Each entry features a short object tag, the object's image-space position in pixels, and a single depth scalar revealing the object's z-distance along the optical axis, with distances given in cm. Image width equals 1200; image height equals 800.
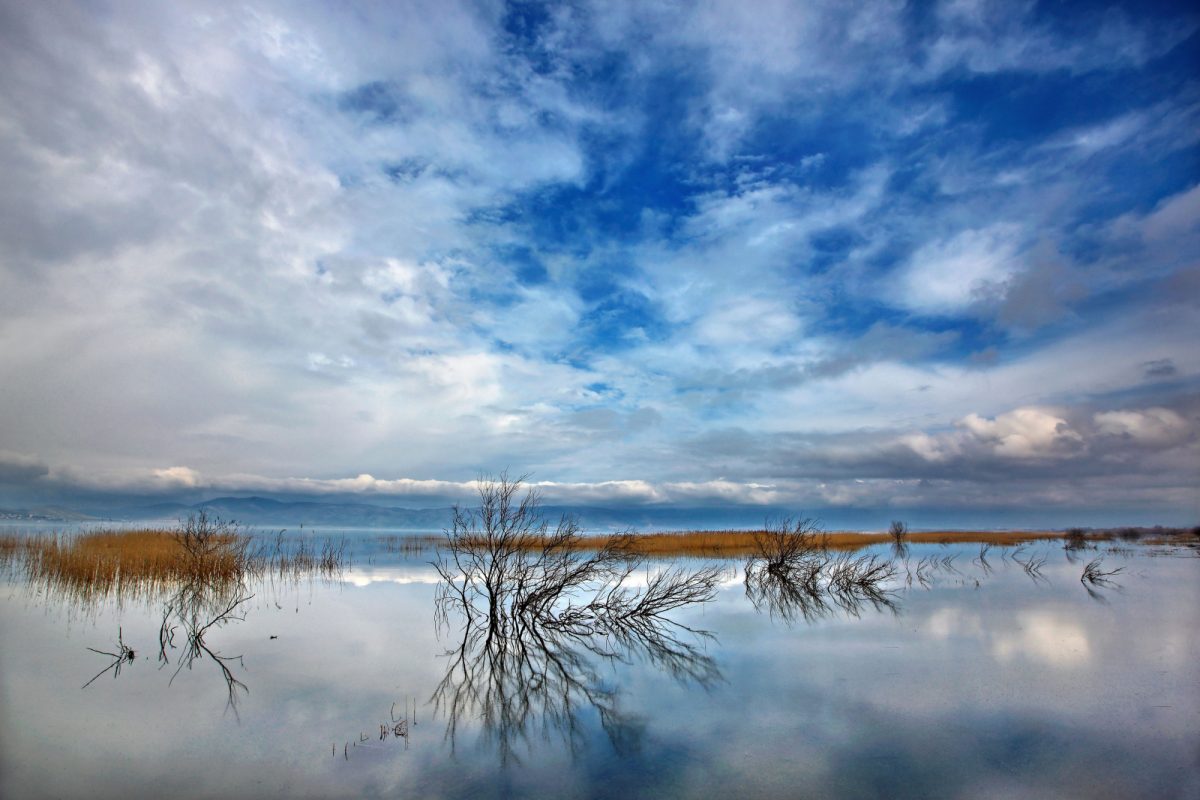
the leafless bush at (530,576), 1389
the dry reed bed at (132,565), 1802
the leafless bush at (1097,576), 2226
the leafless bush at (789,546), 2236
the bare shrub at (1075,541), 4421
